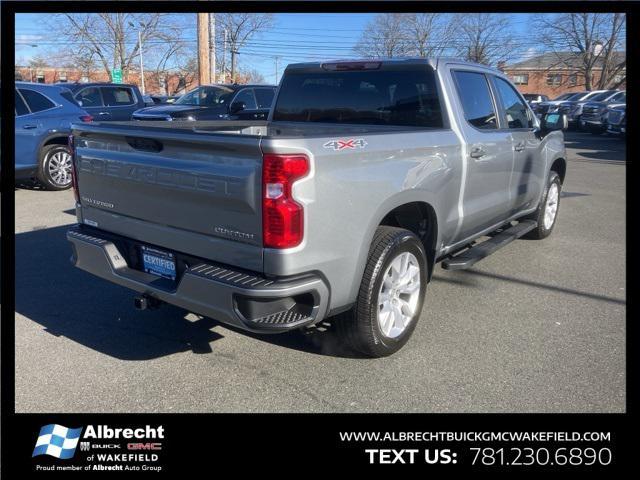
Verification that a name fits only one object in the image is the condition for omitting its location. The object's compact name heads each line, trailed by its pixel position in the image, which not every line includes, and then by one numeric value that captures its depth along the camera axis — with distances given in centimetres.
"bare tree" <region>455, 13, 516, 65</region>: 3256
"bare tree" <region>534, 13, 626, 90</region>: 3397
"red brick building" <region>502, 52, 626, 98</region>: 5077
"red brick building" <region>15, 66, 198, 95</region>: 5247
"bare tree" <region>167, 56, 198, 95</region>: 5172
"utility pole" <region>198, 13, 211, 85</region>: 1805
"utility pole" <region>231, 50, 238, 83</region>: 4206
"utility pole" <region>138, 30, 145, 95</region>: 4502
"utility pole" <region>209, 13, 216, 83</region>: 2168
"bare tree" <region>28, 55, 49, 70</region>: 5423
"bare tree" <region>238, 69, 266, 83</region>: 5042
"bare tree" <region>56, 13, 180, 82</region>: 3794
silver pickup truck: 278
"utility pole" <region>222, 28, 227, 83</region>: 3651
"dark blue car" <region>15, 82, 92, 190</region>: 901
